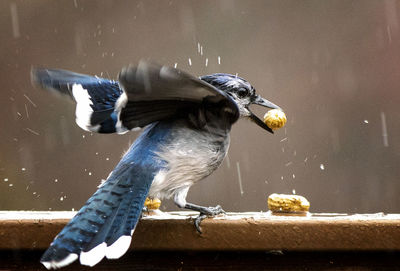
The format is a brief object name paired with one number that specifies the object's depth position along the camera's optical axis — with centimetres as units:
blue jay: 326
